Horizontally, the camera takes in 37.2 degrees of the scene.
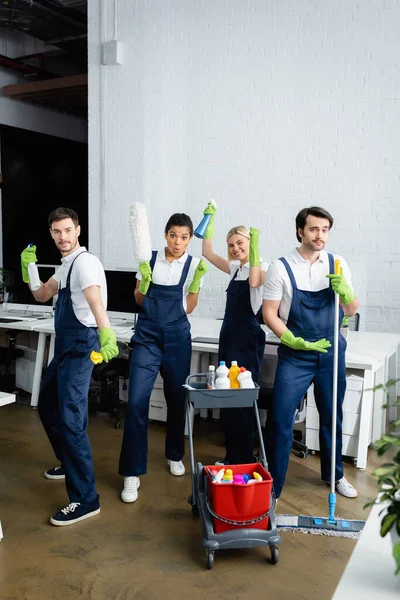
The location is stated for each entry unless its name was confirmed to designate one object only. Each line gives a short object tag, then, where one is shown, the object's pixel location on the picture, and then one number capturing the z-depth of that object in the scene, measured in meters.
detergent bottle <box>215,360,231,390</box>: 2.93
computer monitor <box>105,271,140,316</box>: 4.93
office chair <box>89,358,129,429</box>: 4.66
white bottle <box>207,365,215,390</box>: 2.99
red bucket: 2.62
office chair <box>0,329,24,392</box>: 5.25
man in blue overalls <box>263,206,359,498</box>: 3.10
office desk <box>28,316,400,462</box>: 3.70
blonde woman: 3.47
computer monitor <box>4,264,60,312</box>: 5.51
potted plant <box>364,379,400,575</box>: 1.22
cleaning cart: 2.60
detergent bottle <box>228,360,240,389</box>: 3.02
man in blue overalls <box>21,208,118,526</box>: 2.90
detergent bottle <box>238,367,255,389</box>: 2.94
